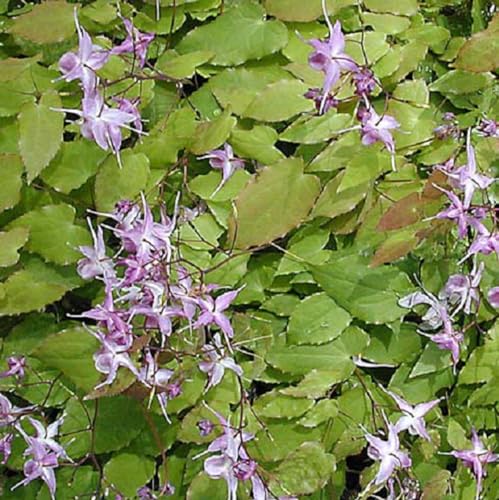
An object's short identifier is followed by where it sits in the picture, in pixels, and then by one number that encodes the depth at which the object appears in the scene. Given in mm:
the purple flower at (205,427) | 955
